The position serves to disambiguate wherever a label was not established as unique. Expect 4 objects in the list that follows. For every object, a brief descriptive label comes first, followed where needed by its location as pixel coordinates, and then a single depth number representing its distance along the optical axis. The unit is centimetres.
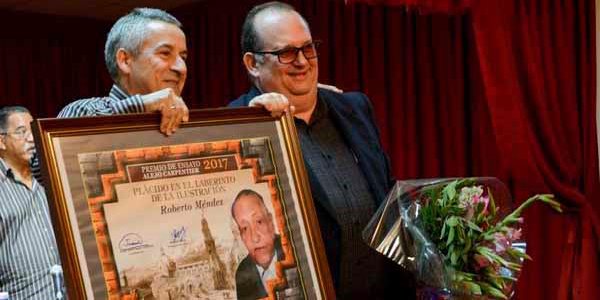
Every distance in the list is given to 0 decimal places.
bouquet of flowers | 329
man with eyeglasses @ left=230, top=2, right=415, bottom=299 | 344
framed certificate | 291
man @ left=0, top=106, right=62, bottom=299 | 548
